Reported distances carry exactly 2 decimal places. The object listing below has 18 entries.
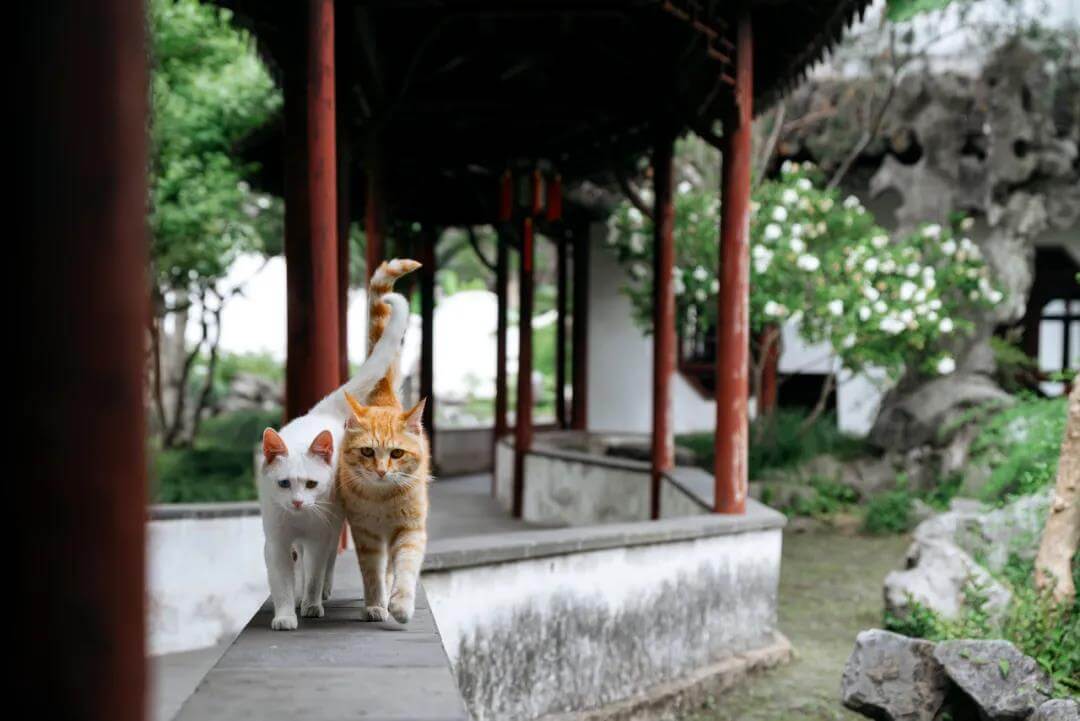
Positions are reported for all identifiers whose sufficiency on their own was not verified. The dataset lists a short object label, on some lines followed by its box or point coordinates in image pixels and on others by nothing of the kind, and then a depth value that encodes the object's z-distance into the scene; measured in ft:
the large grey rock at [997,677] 15.53
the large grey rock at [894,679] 16.85
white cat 9.85
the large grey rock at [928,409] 41.73
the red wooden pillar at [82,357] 3.48
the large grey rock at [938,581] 21.32
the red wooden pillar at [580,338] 48.49
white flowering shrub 37.73
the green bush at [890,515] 38.40
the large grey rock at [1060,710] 14.17
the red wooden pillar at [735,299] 22.62
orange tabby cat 9.99
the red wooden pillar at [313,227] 15.31
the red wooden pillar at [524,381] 36.81
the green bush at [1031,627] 17.24
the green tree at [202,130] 40.78
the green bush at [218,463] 38.99
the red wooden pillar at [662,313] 28.02
